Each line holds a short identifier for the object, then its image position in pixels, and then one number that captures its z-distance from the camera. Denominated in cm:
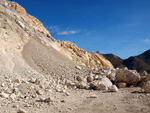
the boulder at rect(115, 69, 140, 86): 955
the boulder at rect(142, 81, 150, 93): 702
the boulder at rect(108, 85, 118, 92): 775
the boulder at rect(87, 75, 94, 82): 1050
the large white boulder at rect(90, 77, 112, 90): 844
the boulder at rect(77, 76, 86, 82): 1036
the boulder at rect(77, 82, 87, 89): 879
